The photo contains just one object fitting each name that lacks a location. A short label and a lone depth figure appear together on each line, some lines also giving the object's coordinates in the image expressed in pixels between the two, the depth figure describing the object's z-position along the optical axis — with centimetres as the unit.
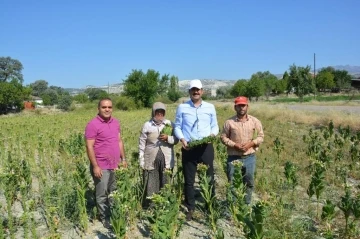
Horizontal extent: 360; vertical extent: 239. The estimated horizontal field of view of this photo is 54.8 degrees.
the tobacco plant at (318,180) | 493
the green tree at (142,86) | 5678
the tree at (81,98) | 8194
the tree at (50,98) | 8306
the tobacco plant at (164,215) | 334
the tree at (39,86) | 12062
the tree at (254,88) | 6353
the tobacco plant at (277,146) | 819
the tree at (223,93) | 9781
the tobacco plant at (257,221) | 305
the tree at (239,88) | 6650
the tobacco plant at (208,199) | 452
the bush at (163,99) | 6277
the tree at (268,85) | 7443
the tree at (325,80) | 6679
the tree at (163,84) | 6606
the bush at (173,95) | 8638
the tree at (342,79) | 6900
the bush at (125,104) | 5234
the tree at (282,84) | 7496
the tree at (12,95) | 5312
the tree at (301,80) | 4922
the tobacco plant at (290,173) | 536
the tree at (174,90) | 8669
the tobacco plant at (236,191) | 390
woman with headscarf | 516
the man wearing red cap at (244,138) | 500
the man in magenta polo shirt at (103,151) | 473
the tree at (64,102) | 6613
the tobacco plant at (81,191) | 473
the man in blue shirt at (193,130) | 503
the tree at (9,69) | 9156
